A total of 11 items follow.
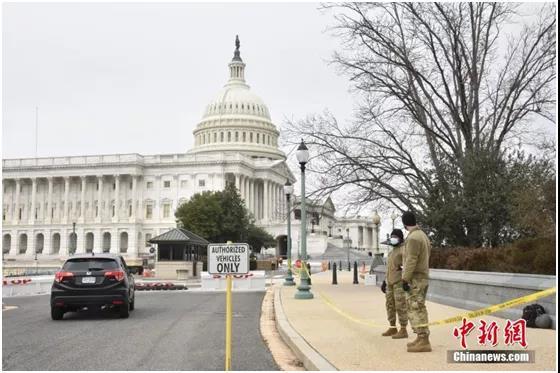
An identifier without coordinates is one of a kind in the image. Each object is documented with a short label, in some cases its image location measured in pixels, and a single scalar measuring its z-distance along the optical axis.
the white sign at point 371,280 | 33.12
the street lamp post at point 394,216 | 34.92
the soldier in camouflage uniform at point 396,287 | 11.36
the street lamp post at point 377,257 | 35.64
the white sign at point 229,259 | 9.13
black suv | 16.83
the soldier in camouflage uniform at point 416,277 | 9.97
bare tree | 27.44
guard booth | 45.94
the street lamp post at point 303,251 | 22.61
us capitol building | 127.38
